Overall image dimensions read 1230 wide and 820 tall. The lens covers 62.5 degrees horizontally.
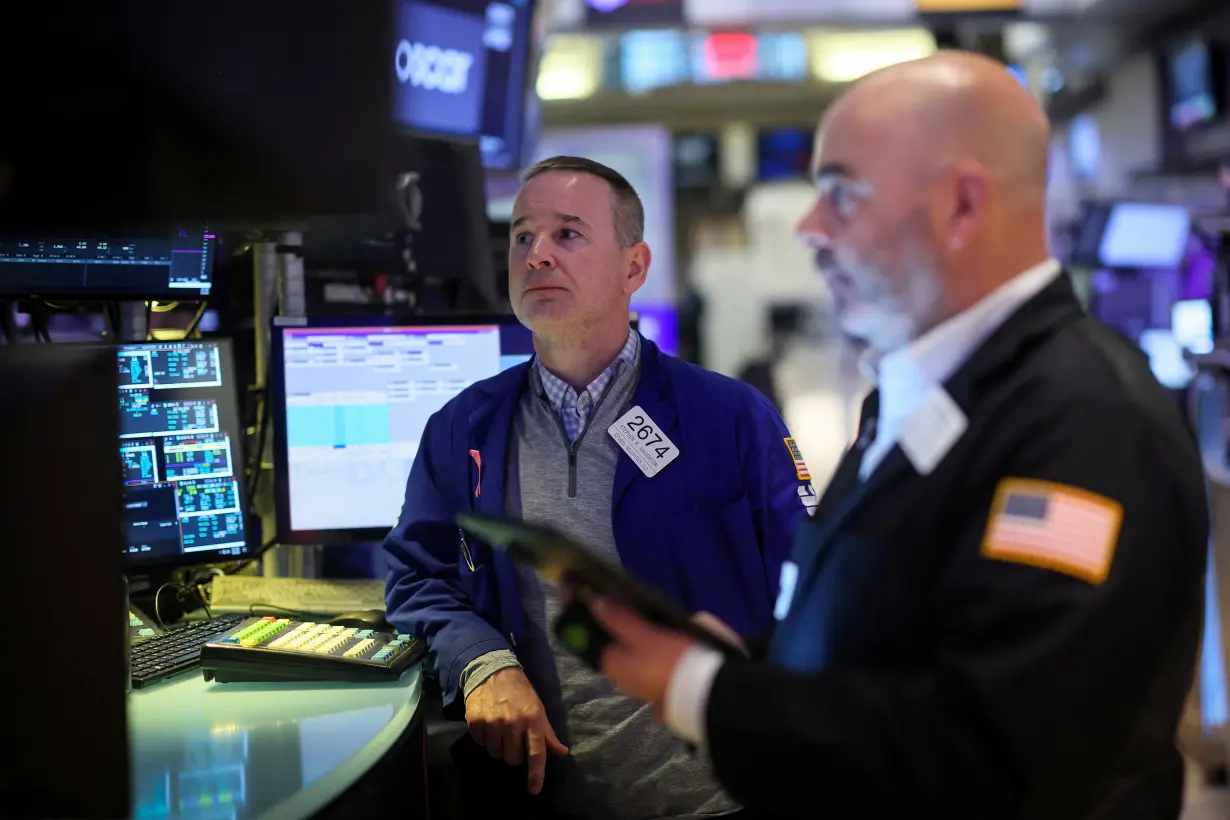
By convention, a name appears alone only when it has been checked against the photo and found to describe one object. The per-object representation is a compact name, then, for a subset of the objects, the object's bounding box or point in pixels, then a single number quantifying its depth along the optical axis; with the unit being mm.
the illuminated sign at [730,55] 7363
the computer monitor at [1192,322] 4974
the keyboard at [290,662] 1525
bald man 865
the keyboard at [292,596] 2006
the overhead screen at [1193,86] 6496
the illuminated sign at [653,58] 7352
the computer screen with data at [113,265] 1812
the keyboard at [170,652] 1525
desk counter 1141
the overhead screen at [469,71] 3191
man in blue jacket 1658
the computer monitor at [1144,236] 6234
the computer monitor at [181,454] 1816
